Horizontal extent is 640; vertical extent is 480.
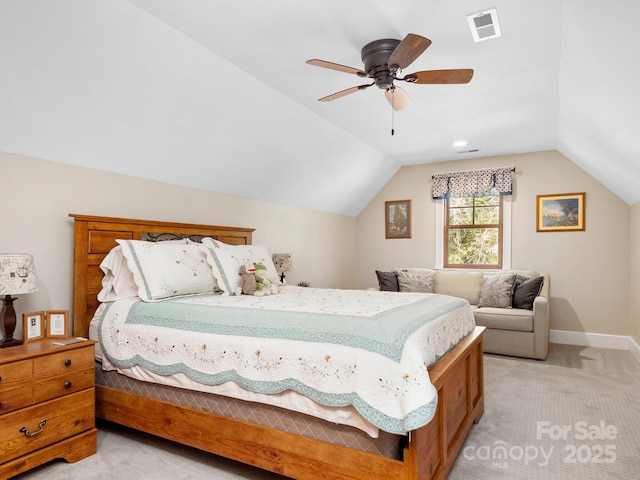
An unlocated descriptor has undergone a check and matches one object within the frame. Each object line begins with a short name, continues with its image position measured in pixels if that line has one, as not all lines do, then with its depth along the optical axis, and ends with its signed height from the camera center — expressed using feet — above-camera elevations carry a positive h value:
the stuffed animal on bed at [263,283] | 10.27 -1.09
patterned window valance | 18.12 +2.78
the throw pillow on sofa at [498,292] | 15.70 -1.95
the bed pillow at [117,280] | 9.23 -0.90
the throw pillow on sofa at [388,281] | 18.10 -1.77
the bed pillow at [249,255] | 10.93 -0.38
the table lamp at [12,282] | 7.16 -0.75
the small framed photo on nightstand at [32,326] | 7.65 -1.66
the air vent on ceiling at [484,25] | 7.48 +4.26
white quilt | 5.50 -1.71
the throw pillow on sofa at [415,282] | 17.84 -1.79
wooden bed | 5.87 -3.20
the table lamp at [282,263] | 15.26 -0.81
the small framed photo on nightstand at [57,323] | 8.07 -1.67
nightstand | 6.53 -2.87
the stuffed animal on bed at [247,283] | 10.18 -1.06
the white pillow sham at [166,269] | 8.89 -0.65
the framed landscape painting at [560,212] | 16.80 +1.29
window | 18.69 +0.50
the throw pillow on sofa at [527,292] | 15.15 -1.89
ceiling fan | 7.46 +3.43
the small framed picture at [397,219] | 20.61 +1.22
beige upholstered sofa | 14.37 -2.16
